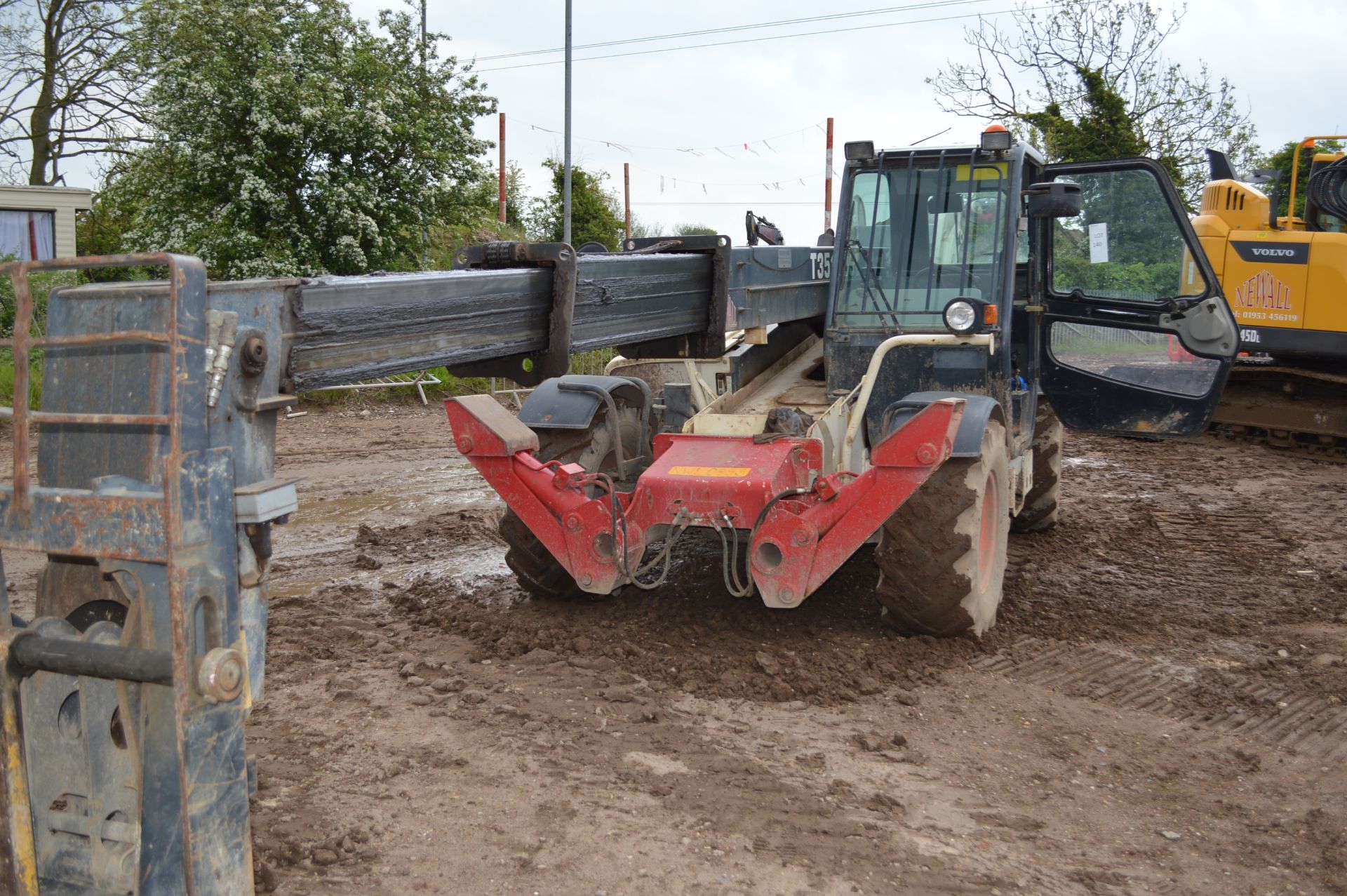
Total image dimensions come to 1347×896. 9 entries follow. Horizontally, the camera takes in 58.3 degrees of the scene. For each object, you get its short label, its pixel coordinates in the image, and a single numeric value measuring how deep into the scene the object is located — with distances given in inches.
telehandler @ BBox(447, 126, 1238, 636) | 218.2
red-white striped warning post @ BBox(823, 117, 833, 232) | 674.2
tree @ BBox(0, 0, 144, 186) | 1023.0
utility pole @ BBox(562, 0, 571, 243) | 642.2
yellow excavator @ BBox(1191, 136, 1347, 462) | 478.0
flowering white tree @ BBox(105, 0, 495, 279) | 610.2
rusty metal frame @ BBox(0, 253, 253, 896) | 97.3
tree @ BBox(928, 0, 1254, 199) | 730.2
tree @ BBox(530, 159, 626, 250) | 971.3
